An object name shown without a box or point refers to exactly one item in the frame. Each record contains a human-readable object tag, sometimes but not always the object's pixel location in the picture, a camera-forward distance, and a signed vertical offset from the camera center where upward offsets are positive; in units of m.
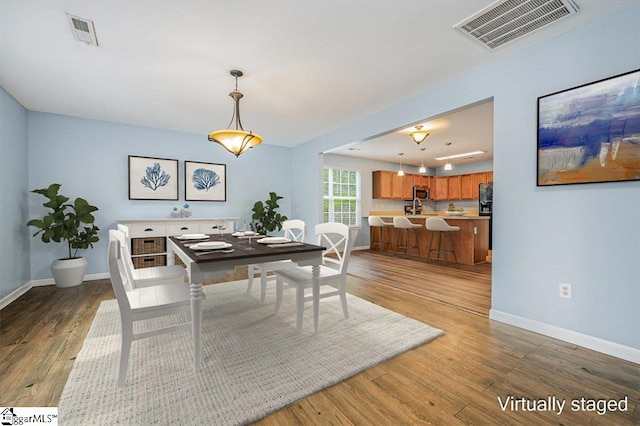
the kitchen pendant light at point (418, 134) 4.57 +1.34
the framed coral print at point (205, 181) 4.86 +0.55
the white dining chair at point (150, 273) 2.09 -0.58
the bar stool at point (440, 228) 5.25 -0.34
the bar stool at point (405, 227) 5.92 -0.36
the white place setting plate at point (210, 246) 2.07 -0.28
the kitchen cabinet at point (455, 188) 8.44 +0.74
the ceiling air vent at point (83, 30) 1.97 +1.40
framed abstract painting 1.84 +0.58
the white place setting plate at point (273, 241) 2.46 -0.28
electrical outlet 2.12 -0.63
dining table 1.74 -0.33
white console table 4.08 -0.36
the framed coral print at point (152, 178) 4.41 +0.55
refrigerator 7.67 +0.34
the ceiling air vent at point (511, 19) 1.83 +1.41
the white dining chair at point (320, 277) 2.25 -0.59
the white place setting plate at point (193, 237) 2.70 -0.27
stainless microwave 8.36 +0.59
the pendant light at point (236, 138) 2.56 +0.71
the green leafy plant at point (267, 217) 5.21 -0.12
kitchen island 5.28 -0.61
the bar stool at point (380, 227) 6.60 -0.44
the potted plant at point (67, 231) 3.46 -0.27
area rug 1.40 -1.03
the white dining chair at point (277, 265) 2.86 -0.58
